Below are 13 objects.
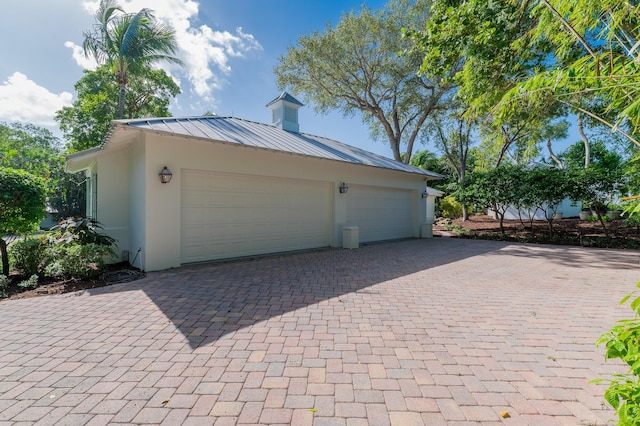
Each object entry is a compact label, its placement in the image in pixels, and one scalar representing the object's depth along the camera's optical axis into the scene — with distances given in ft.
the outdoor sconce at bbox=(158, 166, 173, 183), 19.12
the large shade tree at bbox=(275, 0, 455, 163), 45.06
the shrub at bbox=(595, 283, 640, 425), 3.82
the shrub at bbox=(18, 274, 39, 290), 15.71
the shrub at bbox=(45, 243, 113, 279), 16.70
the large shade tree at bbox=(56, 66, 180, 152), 49.75
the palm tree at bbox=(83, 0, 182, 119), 38.99
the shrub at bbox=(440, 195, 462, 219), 63.77
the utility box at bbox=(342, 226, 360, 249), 30.12
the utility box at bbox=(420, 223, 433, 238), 41.34
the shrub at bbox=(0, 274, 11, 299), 14.75
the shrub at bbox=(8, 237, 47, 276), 17.88
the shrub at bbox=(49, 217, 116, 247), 18.10
